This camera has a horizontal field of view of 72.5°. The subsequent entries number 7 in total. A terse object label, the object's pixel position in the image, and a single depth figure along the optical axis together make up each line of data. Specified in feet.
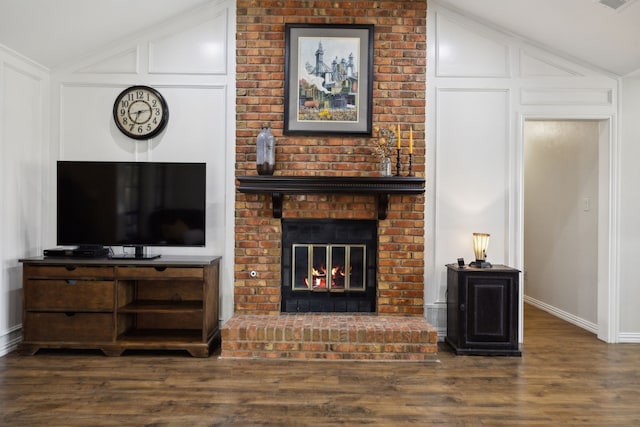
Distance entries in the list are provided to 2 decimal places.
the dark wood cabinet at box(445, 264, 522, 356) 11.19
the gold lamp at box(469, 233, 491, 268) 11.68
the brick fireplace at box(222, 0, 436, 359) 12.35
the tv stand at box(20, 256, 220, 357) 10.85
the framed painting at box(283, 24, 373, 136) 12.31
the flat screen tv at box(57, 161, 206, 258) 11.39
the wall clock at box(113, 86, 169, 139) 12.37
